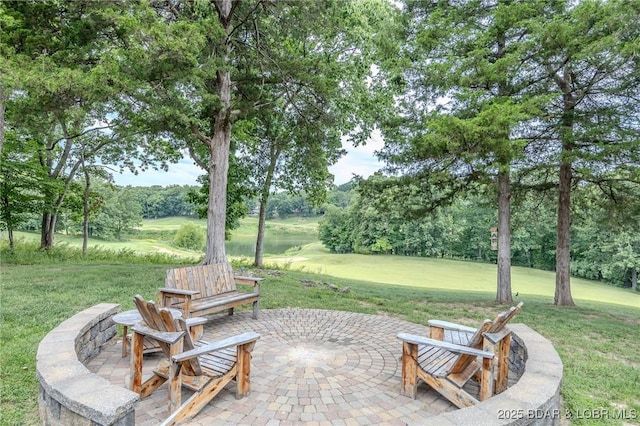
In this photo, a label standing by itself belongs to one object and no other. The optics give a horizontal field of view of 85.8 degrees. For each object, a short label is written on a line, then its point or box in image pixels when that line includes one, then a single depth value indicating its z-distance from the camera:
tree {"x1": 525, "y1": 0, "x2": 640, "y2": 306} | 5.54
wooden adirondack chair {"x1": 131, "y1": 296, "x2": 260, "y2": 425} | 2.42
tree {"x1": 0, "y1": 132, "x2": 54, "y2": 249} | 10.09
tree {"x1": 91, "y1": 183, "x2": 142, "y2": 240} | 34.41
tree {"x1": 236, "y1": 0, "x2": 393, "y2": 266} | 7.47
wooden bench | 4.24
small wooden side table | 3.18
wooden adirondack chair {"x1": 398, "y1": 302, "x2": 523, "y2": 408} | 2.55
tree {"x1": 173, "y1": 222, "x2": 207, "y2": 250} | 36.59
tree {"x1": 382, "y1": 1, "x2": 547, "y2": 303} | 5.48
